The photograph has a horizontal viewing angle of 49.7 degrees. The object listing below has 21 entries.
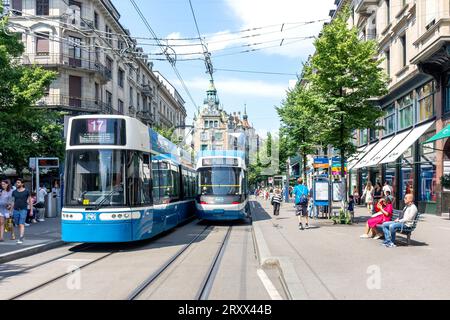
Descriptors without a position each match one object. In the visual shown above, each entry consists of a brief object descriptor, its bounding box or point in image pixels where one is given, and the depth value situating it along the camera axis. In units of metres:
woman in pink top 12.48
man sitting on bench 11.44
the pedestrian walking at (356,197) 32.08
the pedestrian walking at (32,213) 18.66
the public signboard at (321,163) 23.36
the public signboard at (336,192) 24.15
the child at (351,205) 20.76
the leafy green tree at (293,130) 30.73
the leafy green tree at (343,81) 17.45
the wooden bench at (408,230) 11.47
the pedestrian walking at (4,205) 12.89
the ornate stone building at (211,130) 111.62
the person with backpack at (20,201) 13.17
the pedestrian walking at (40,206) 20.41
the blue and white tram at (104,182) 11.39
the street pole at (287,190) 44.56
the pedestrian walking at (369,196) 24.11
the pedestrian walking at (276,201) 24.94
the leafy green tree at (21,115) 24.06
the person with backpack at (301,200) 16.67
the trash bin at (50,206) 23.06
